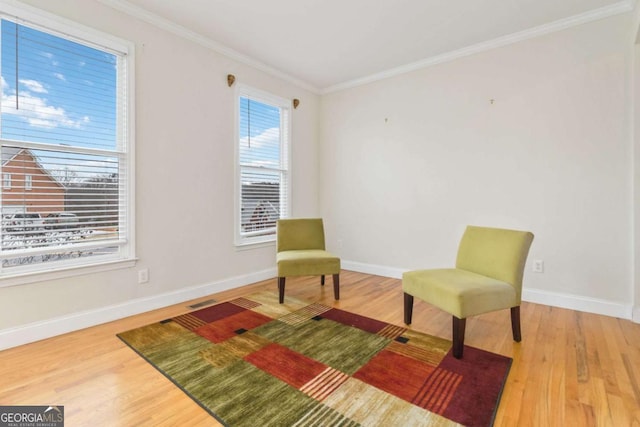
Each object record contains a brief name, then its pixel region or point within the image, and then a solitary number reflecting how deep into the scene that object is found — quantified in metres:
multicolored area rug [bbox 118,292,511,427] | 1.56
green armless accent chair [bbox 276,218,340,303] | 3.20
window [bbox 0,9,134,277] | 2.21
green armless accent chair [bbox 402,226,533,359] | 2.12
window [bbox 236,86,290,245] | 3.80
